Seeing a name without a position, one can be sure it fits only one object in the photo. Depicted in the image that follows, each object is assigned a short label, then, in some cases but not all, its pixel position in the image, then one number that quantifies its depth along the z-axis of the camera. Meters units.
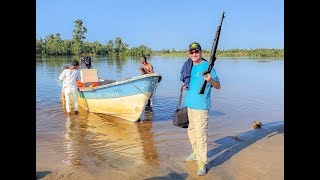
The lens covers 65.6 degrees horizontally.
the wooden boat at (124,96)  7.28
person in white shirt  8.09
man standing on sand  3.81
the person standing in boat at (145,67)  8.63
